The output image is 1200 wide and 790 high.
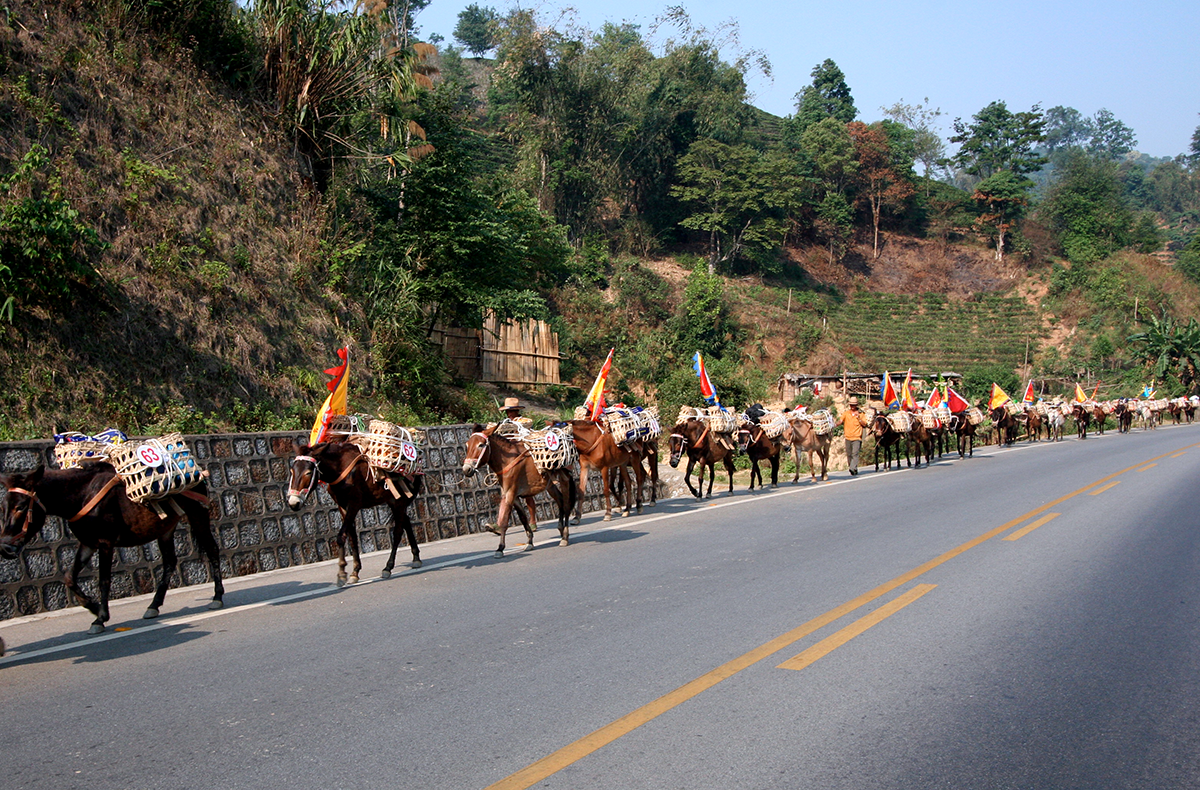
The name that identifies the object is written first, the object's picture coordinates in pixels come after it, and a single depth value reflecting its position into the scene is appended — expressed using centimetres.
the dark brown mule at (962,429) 3033
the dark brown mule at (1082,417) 4412
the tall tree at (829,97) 8581
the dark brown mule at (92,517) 703
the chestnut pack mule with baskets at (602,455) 1501
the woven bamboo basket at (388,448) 1045
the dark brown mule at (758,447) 2019
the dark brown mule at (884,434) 2559
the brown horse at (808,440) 2314
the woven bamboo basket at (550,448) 1217
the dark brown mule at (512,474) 1143
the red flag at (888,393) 2741
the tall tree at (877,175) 7756
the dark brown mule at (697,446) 1812
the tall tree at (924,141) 9419
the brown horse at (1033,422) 4075
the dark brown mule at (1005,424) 3800
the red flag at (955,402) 3025
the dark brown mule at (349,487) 947
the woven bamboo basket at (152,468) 806
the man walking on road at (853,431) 2478
